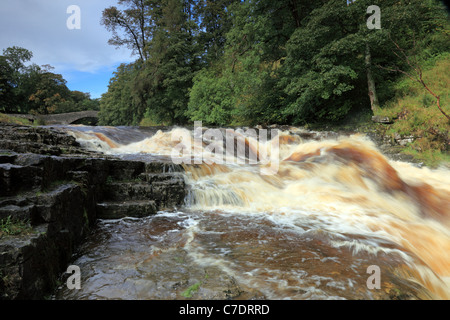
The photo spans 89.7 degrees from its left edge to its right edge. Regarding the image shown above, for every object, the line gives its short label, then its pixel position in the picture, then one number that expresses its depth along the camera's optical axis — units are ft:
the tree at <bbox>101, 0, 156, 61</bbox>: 91.71
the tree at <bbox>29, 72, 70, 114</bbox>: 146.59
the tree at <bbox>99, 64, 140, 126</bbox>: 93.81
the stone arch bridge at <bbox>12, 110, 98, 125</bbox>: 133.40
